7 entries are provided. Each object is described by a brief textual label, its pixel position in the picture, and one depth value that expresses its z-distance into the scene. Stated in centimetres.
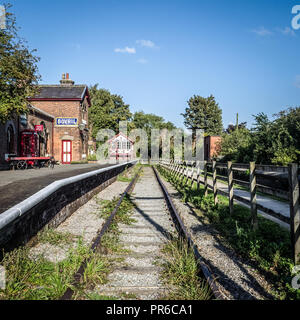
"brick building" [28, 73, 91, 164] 2645
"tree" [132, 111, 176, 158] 9225
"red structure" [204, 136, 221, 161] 4091
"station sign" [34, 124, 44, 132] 1974
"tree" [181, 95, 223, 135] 6981
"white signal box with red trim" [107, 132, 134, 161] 4891
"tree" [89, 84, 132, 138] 5456
